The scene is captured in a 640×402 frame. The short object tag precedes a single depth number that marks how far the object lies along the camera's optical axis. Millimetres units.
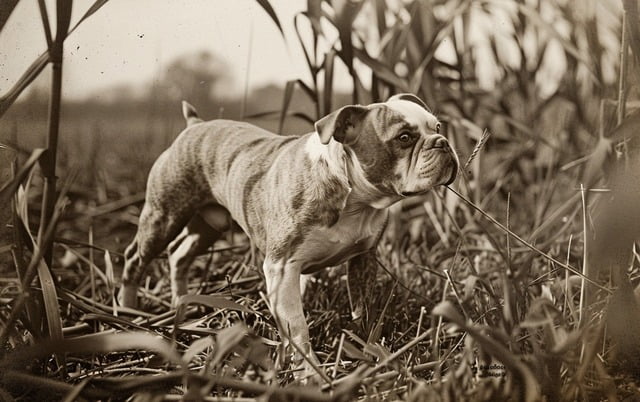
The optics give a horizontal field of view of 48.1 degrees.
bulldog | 1920
